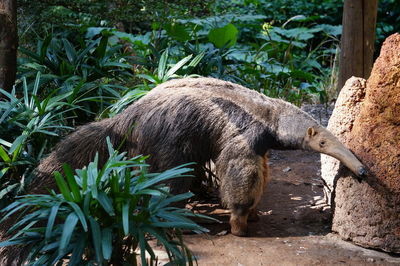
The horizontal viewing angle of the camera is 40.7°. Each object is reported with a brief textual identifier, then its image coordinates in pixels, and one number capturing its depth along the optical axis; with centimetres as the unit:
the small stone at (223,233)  514
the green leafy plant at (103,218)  306
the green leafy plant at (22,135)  463
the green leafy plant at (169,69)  636
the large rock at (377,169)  457
